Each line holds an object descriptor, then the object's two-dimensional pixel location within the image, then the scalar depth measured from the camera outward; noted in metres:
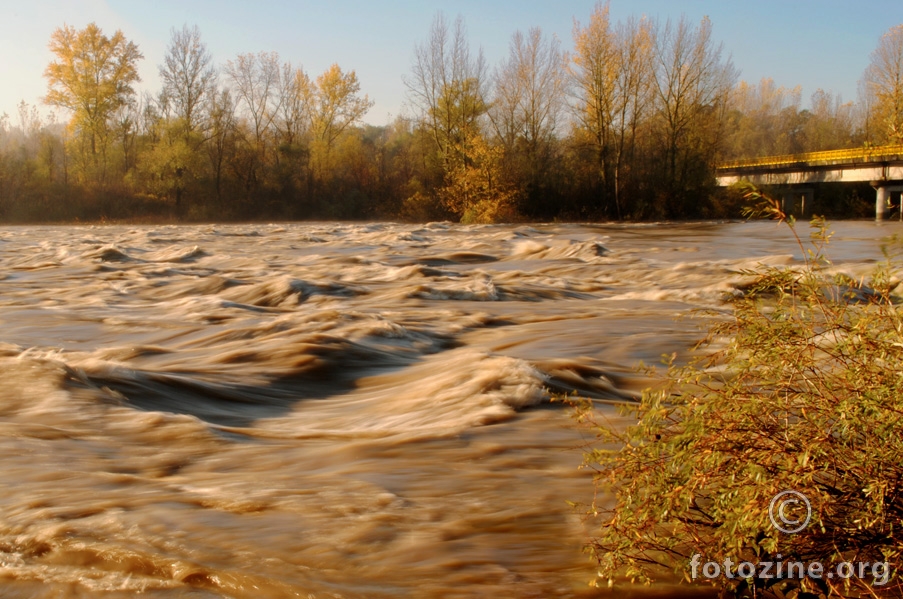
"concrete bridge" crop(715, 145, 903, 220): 46.69
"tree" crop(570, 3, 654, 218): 46.91
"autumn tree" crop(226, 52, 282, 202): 56.00
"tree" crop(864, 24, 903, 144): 54.13
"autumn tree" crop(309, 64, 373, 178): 61.75
